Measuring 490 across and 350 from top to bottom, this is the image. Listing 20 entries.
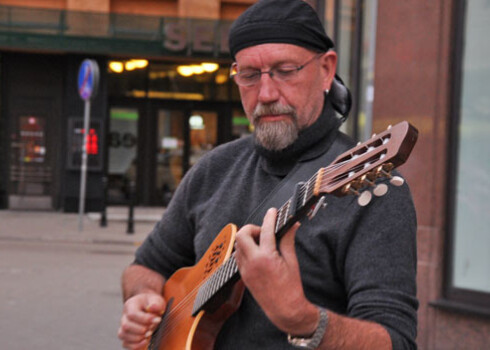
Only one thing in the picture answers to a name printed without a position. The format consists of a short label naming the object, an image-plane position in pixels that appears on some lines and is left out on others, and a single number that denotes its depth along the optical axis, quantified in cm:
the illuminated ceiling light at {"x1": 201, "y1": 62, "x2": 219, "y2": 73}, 1816
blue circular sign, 1320
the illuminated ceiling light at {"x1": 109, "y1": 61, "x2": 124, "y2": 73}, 1798
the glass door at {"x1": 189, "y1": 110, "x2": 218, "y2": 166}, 1898
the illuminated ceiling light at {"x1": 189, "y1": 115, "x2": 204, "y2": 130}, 1898
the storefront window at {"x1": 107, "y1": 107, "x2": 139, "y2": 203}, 1853
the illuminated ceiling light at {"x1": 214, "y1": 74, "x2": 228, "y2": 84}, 1853
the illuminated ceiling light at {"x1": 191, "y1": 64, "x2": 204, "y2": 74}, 1836
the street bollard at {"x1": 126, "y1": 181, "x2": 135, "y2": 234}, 1368
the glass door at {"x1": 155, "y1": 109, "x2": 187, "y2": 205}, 1877
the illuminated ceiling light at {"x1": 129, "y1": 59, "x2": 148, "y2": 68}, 1812
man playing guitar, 164
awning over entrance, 1627
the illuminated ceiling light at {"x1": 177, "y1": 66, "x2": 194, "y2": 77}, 1845
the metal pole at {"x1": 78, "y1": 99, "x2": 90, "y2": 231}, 1334
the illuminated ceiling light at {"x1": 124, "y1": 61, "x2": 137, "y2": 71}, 1811
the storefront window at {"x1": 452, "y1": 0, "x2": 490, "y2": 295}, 519
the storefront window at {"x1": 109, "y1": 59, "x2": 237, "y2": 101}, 1822
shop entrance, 1859
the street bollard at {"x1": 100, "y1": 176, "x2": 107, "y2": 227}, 1447
